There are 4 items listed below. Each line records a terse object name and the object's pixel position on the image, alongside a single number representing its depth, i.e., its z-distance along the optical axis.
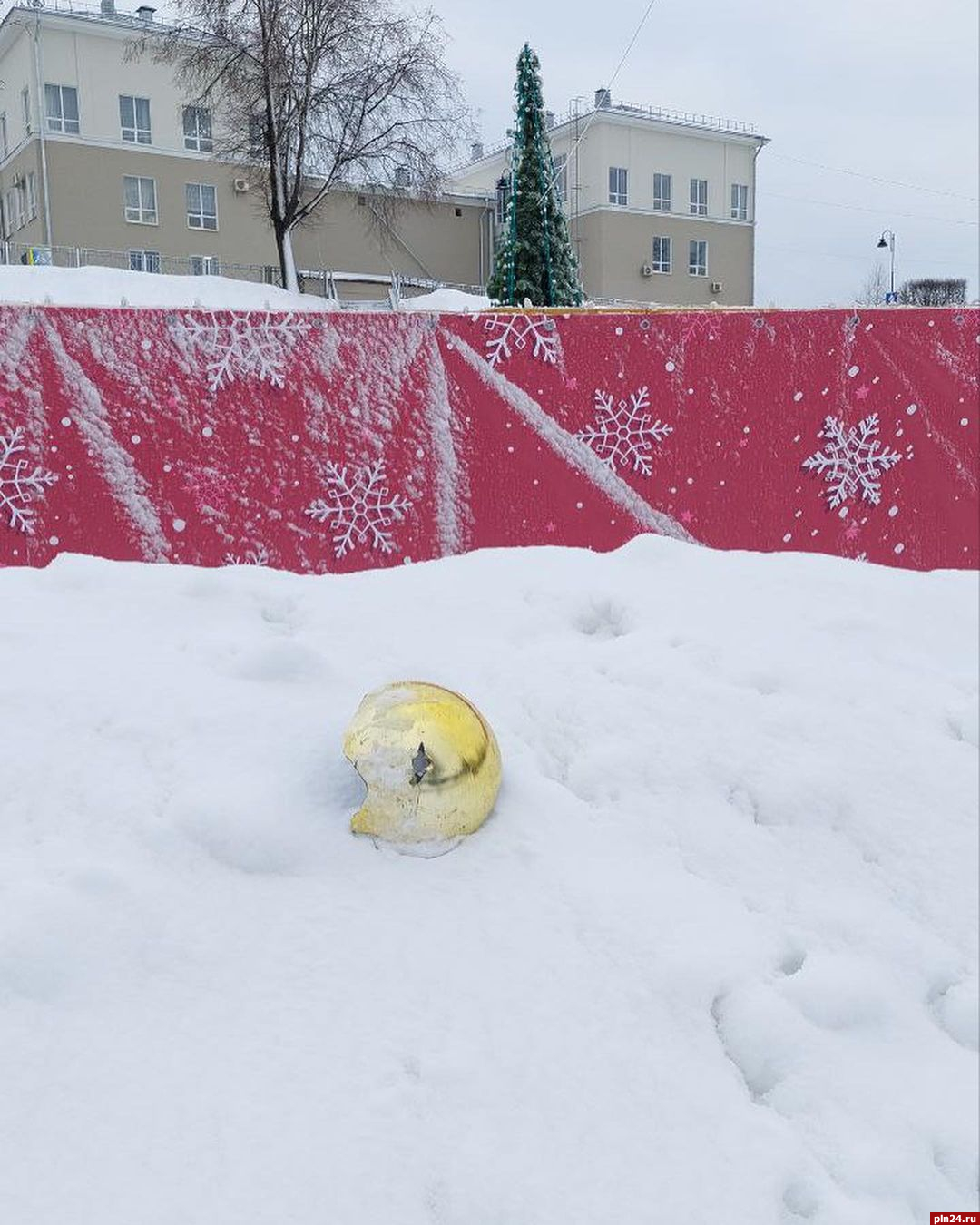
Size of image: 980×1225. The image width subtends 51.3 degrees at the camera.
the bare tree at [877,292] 36.14
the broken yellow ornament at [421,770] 2.60
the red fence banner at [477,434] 4.64
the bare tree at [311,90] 19.56
